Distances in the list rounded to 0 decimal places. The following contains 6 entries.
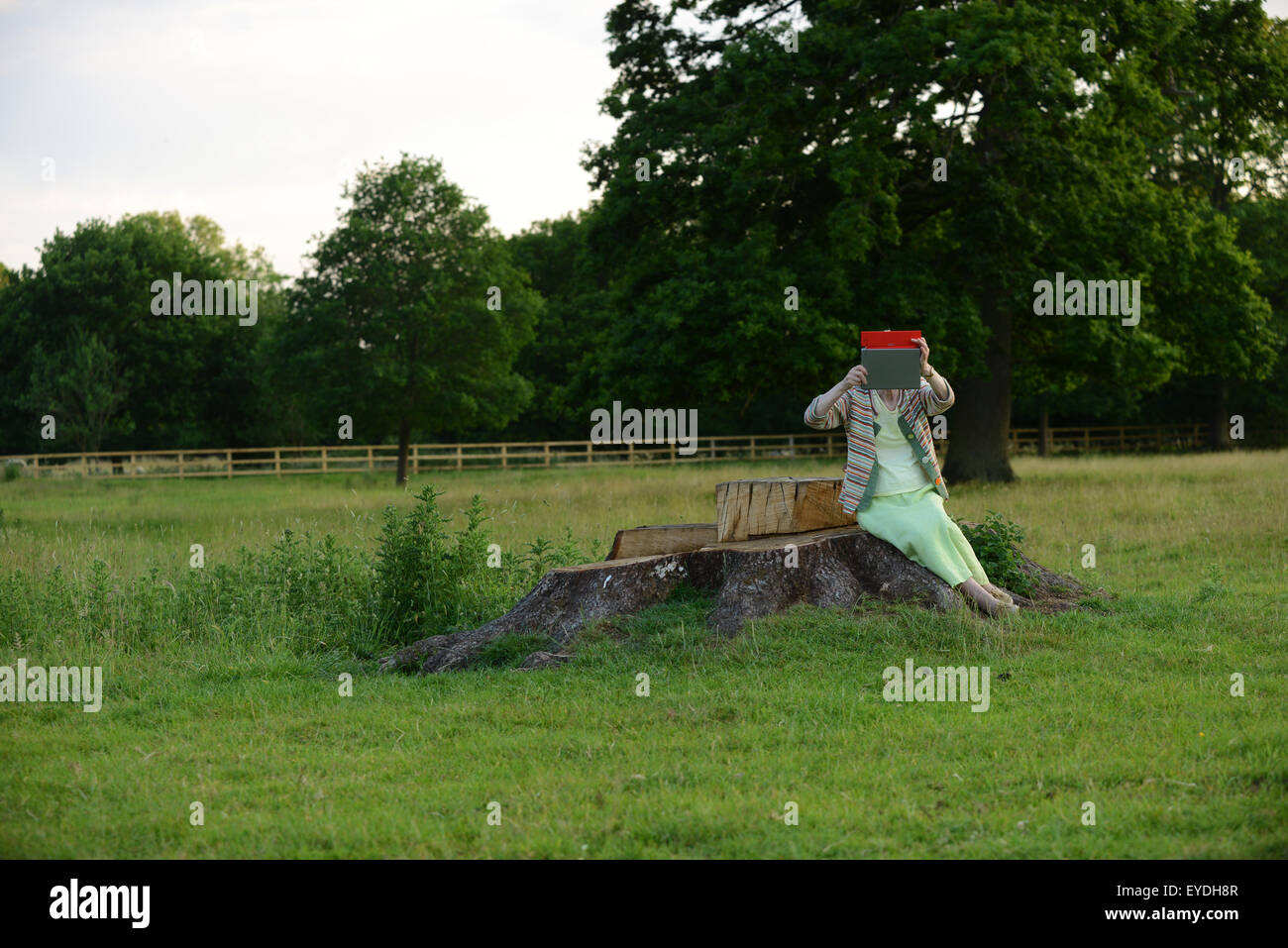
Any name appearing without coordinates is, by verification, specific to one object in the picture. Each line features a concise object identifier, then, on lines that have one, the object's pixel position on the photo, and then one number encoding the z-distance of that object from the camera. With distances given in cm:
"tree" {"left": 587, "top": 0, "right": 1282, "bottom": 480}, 1972
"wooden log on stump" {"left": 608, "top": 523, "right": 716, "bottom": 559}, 916
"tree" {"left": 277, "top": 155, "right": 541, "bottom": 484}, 3136
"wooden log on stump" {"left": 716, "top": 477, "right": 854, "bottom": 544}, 893
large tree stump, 806
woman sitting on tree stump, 833
